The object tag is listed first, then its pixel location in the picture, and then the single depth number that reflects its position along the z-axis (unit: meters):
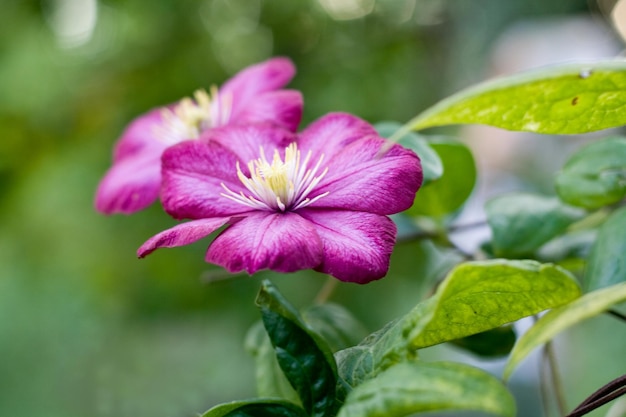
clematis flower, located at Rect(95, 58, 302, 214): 0.78
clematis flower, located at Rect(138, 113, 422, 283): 0.65
